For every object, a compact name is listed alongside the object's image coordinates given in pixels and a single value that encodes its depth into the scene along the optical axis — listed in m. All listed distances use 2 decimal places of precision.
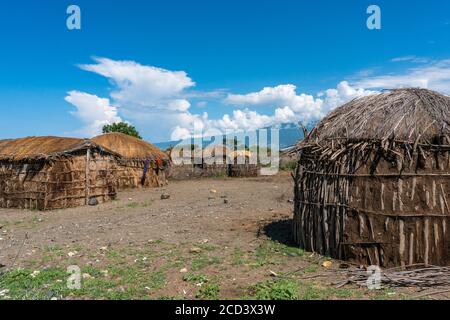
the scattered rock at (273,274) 7.31
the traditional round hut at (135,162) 25.24
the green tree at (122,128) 40.16
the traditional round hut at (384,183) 7.30
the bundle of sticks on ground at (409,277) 6.65
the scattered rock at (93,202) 18.27
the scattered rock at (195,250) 9.12
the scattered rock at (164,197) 19.64
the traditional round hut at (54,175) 17.28
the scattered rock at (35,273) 7.39
